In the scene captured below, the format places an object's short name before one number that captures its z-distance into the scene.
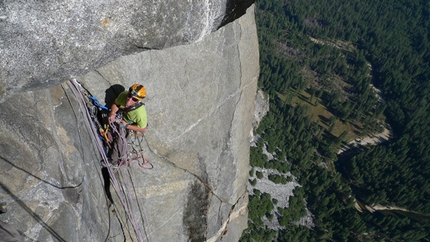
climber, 5.25
